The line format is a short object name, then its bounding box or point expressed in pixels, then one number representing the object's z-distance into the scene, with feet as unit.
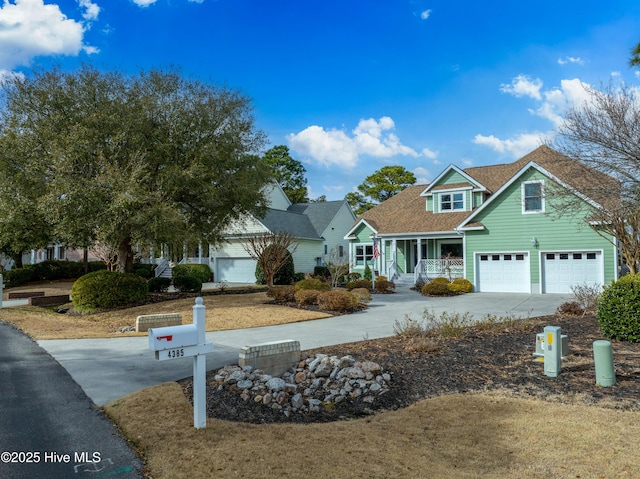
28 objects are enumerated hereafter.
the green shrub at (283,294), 57.06
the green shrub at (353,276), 92.76
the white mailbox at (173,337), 13.89
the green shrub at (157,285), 76.02
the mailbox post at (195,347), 14.17
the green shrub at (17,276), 97.19
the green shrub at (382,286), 74.91
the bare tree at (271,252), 66.90
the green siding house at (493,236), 67.82
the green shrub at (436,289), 69.15
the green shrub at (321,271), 106.52
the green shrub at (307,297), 53.88
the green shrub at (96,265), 116.98
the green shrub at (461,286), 73.51
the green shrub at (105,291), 54.60
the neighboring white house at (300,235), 106.01
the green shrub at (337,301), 49.75
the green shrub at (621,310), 30.04
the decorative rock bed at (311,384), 19.31
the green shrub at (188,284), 76.38
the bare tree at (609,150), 38.29
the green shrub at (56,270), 104.22
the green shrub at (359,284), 76.43
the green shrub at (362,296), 57.98
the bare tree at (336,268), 79.66
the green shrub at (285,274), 89.81
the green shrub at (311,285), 59.06
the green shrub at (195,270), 102.37
